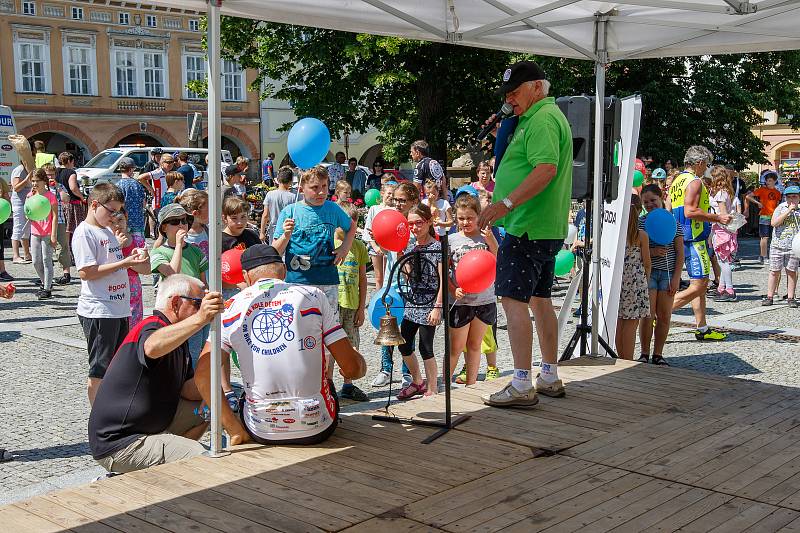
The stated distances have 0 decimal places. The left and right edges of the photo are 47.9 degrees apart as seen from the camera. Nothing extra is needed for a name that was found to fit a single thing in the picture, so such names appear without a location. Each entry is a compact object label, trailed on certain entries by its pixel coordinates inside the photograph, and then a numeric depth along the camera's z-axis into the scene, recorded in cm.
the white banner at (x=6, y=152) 2178
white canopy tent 613
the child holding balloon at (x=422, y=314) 641
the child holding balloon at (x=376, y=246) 947
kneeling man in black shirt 465
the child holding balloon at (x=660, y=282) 870
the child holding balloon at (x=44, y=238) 1295
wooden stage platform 372
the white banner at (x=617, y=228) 783
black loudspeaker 730
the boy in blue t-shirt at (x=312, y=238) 681
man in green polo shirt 514
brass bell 500
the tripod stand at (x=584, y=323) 734
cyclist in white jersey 452
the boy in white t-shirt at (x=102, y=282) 646
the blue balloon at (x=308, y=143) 731
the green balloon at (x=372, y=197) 1425
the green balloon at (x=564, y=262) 993
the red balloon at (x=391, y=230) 743
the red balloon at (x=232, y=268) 642
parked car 2564
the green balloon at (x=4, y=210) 1023
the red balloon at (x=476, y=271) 659
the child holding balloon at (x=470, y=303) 720
